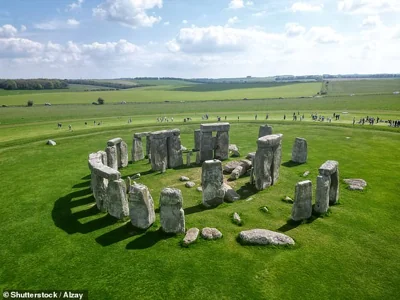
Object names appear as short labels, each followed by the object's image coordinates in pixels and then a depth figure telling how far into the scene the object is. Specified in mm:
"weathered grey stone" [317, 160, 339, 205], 16000
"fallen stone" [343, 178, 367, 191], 18500
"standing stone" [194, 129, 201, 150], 29359
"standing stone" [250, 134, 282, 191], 18316
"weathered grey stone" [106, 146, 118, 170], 21938
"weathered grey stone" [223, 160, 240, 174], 22078
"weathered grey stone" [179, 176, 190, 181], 20878
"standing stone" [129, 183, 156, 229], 13836
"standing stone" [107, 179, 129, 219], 14938
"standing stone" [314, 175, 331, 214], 14961
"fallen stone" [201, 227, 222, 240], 13139
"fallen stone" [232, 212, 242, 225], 14539
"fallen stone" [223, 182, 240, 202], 17297
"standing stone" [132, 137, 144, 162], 26094
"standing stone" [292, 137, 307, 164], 24219
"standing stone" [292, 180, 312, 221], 14312
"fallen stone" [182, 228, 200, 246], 12789
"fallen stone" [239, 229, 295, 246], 12594
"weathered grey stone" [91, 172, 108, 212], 16062
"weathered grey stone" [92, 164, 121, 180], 15023
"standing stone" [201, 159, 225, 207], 16298
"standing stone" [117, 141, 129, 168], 24177
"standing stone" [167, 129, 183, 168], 23672
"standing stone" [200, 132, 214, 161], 24906
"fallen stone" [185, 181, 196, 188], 19598
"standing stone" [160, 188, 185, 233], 13398
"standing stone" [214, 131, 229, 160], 25781
